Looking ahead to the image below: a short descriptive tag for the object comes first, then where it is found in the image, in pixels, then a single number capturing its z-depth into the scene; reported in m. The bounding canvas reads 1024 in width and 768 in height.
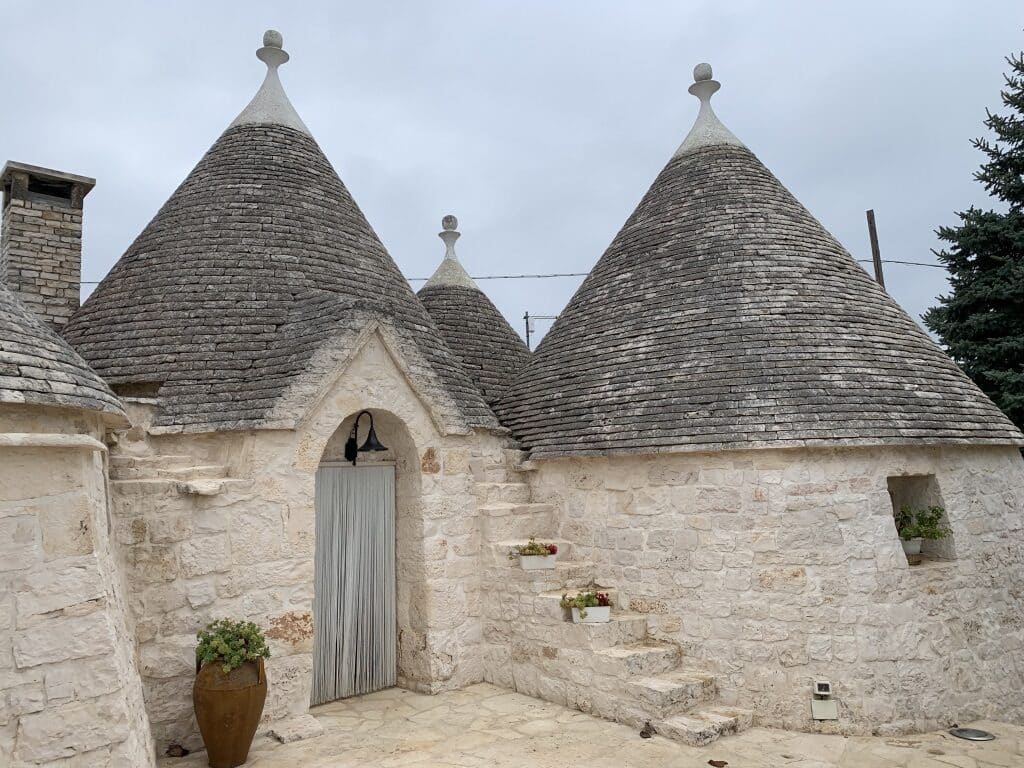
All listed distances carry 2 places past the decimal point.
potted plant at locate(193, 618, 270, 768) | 5.16
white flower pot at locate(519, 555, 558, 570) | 7.18
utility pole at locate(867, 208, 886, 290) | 15.34
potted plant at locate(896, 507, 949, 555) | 6.51
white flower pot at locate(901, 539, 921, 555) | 6.62
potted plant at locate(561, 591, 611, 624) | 6.59
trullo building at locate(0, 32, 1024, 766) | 5.96
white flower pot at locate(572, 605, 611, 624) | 6.58
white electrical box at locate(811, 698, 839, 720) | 5.97
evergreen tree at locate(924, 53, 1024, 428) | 10.73
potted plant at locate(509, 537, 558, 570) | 7.18
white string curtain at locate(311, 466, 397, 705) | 6.99
